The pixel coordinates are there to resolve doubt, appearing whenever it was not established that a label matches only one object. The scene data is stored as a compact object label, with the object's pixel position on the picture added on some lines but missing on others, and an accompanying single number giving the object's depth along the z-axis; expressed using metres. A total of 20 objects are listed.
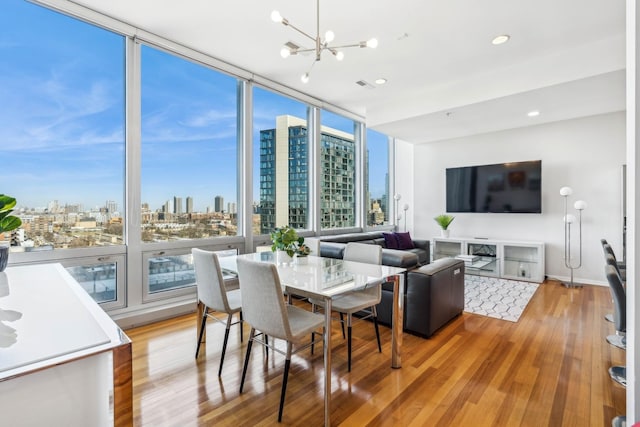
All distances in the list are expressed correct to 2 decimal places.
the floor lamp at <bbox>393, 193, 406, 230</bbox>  6.89
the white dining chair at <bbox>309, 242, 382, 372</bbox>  2.40
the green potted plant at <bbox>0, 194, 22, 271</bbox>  1.60
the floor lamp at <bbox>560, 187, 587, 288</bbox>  4.79
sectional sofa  2.94
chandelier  2.15
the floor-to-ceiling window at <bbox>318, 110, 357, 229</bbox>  5.71
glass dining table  1.86
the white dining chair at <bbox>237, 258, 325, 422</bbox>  1.82
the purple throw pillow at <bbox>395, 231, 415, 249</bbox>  5.64
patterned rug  3.69
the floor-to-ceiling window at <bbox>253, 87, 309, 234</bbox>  4.54
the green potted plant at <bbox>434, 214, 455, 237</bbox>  6.18
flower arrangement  2.72
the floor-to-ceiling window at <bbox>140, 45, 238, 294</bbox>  3.49
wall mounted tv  5.33
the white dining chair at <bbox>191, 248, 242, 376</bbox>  2.28
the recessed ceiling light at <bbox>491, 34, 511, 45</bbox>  3.34
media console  5.10
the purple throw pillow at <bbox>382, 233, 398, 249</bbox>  5.58
